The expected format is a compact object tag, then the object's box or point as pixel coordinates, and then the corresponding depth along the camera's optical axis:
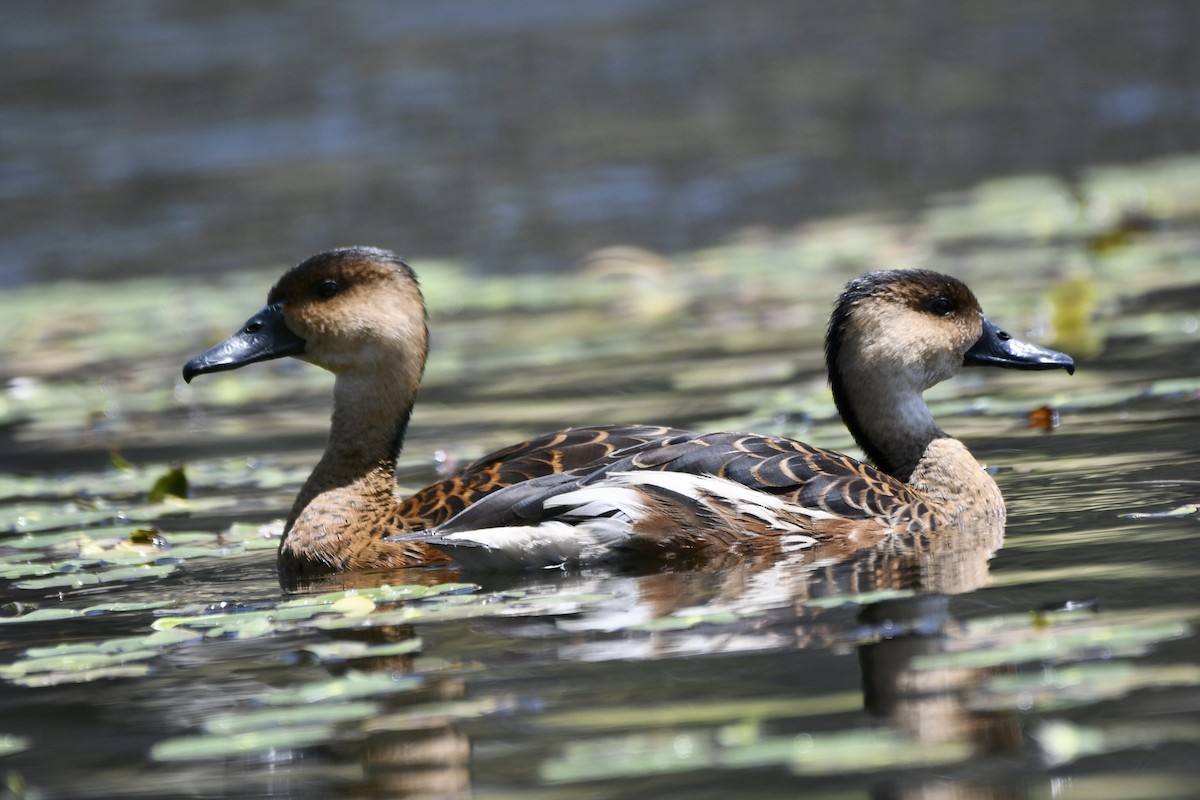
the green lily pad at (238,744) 9.77
